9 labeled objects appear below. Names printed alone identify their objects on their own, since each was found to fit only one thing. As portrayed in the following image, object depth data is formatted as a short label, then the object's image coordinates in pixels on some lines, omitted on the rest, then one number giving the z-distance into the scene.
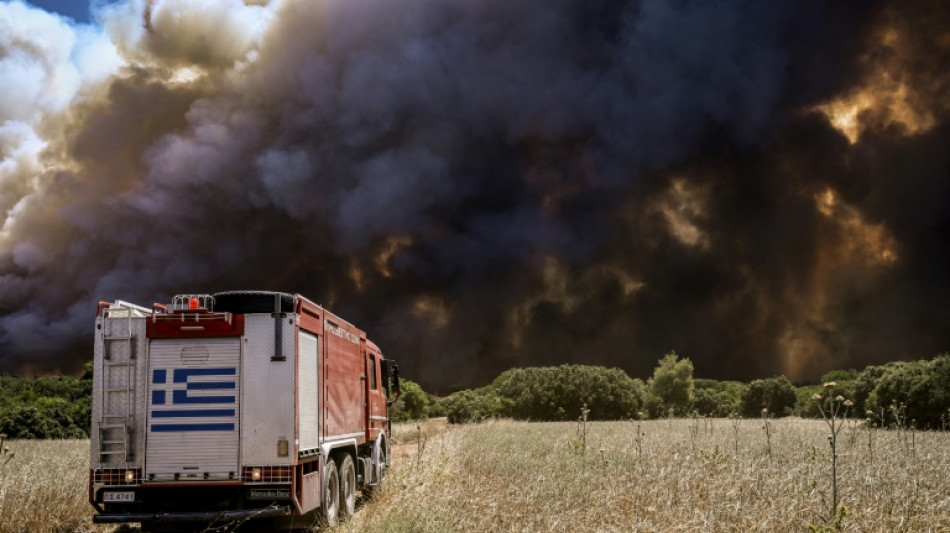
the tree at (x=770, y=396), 79.25
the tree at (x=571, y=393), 63.97
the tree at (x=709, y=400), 75.44
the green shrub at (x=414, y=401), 62.85
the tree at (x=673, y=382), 77.88
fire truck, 10.95
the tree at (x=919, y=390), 38.69
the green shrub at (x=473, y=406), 53.34
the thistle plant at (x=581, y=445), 19.71
